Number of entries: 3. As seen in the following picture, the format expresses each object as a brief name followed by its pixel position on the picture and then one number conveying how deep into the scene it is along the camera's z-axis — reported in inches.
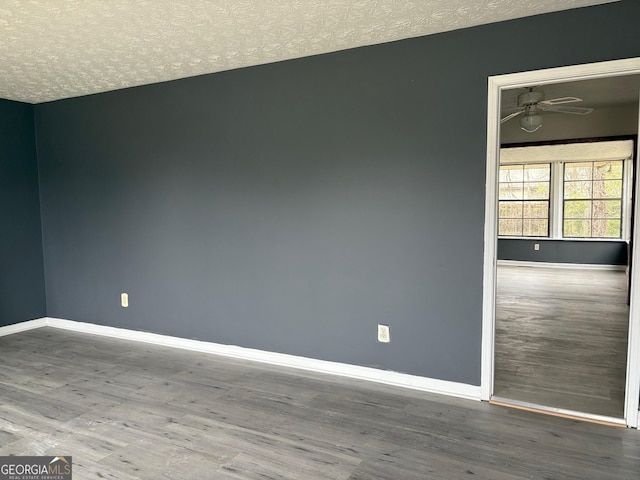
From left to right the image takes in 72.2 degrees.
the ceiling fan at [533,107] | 182.7
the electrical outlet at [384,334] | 125.6
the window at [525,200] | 351.6
